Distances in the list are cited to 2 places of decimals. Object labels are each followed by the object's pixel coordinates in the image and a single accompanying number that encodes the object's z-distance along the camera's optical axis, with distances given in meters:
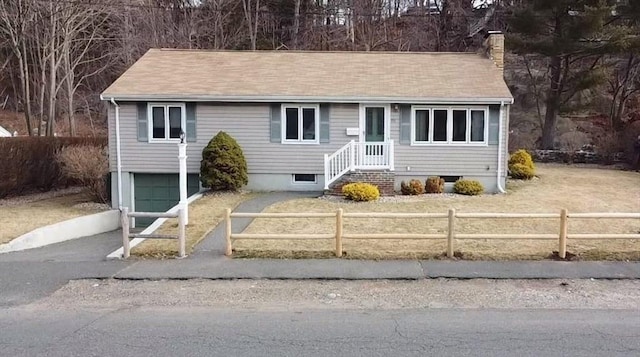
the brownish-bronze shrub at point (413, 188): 17.39
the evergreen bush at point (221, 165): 17.09
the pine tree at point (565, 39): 25.48
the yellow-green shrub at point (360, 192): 15.98
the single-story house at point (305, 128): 17.78
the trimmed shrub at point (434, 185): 17.61
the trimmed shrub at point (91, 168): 19.66
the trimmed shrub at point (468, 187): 17.33
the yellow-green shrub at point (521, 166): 20.77
